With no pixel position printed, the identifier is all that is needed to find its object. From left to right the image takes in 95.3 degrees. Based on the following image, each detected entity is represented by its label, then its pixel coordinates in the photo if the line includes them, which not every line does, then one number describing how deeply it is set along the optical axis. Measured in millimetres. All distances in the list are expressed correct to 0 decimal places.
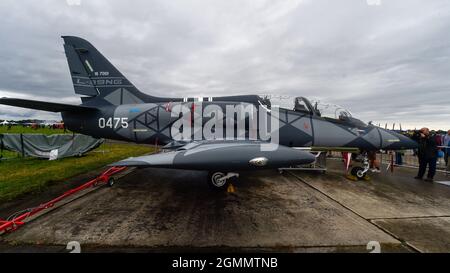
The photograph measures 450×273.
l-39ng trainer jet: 6184
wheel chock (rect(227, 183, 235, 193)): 5285
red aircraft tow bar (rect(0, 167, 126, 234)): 3250
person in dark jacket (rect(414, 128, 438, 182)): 6836
